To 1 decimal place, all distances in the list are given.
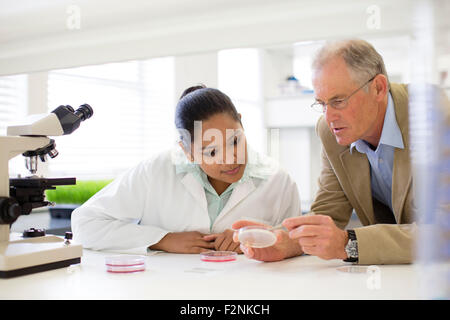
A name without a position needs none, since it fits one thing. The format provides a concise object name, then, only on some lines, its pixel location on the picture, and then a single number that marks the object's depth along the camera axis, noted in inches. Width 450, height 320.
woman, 61.7
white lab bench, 37.7
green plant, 91.3
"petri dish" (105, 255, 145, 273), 47.1
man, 50.4
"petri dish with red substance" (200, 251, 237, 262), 53.9
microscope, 45.1
